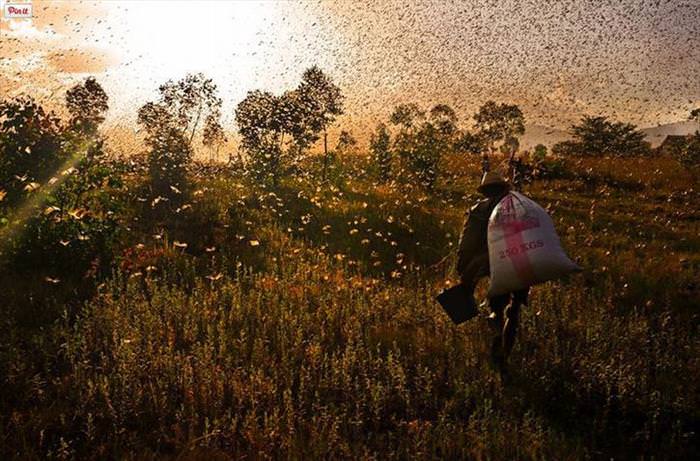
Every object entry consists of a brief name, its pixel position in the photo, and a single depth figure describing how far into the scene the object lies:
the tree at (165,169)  13.24
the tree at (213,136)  42.84
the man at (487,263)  5.62
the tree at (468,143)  39.12
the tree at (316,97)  23.12
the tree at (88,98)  46.71
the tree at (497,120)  48.81
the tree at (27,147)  8.45
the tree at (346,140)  39.06
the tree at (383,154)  20.00
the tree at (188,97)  30.40
